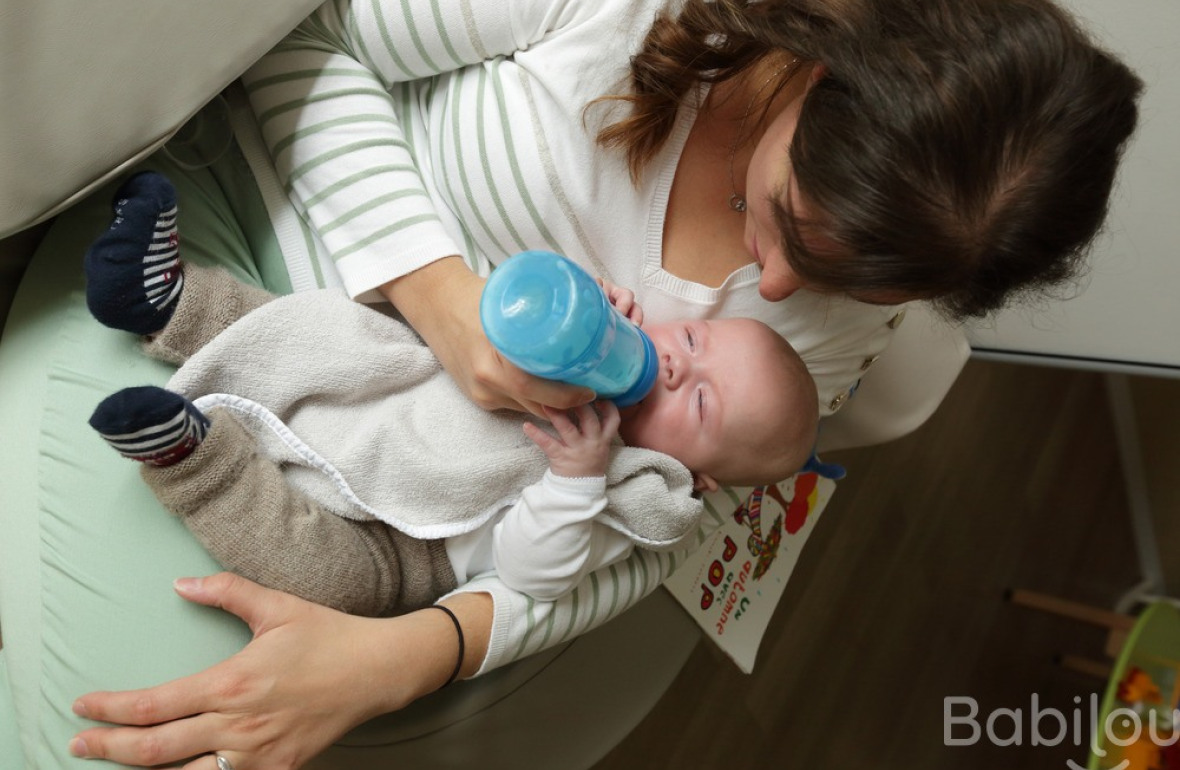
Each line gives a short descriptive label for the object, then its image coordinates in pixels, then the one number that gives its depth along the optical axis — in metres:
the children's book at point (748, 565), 1.56
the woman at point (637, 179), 0.85
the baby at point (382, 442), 0.94
